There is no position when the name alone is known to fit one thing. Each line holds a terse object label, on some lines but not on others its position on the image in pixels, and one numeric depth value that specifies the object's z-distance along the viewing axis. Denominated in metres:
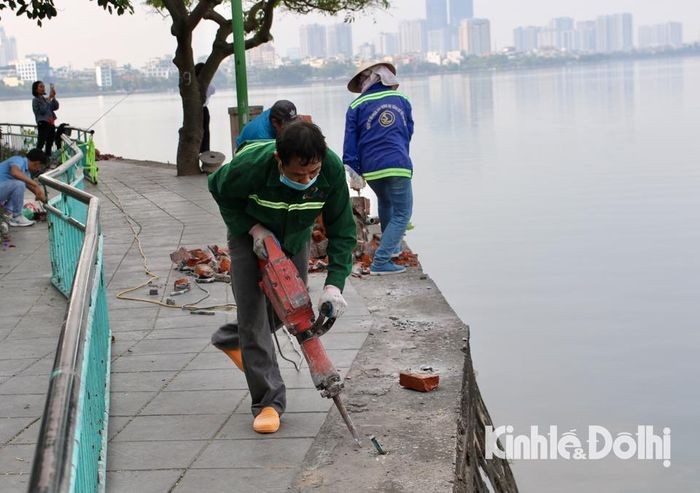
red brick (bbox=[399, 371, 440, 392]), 6.03
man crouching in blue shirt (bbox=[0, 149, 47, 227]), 14.16
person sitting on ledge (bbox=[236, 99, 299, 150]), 6.54
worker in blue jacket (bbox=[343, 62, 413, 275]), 9.50
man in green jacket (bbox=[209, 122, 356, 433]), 4.91
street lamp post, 14.35
